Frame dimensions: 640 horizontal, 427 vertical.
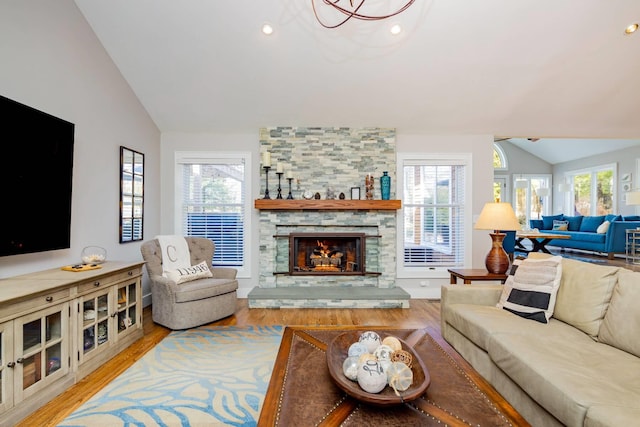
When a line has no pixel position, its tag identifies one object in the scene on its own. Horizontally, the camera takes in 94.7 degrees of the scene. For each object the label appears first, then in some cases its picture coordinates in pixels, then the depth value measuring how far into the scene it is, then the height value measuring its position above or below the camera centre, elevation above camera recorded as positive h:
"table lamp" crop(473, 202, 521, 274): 3.00 -0.08
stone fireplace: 4.25 +0.00
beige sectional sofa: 1.30 -0.77
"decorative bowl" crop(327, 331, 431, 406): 1.25 -0.77
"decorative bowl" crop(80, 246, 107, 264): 2.61 -0.40
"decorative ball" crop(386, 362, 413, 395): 1.30 -0.72
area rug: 1.79 -1.23
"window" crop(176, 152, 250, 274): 4.40 +0.13
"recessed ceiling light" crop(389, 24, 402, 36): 2.99 +1.92
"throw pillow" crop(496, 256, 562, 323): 2.19 -0.56
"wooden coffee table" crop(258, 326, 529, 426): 1.19 -0.82
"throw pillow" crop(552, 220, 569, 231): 8.34 -0.21
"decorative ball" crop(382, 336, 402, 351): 1.62 -0.71
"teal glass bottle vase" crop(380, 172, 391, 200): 4.18 +0.43
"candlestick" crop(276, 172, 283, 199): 4.14 +0.38
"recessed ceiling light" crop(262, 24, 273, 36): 3.00 +1.91
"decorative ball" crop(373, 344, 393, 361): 1.46 -0.69
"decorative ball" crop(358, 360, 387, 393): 1.29 -0.71
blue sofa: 6.72 -0.32
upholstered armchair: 3.07 -0.90
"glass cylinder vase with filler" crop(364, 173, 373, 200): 4.17 +0.41
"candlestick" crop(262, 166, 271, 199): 4.11 +0.47
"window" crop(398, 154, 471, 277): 4.45 +0.04
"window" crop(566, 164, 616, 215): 8.27 +0.82
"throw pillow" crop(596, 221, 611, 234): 7.04 -0.23
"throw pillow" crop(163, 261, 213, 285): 3.19 -0.66
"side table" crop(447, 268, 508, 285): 2.99 -0.60
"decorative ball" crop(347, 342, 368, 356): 1.53 -0.71
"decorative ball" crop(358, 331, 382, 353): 1.63 -0.70
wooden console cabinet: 1.72 -0.82
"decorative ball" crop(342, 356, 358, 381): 1.39 -0.73
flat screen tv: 2.01 +0.25
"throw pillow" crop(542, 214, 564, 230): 8.89 -0.07
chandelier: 2.83 +2.03
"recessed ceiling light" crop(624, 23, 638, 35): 3.06 +1.99
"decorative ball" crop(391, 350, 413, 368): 1.50 -0.73
